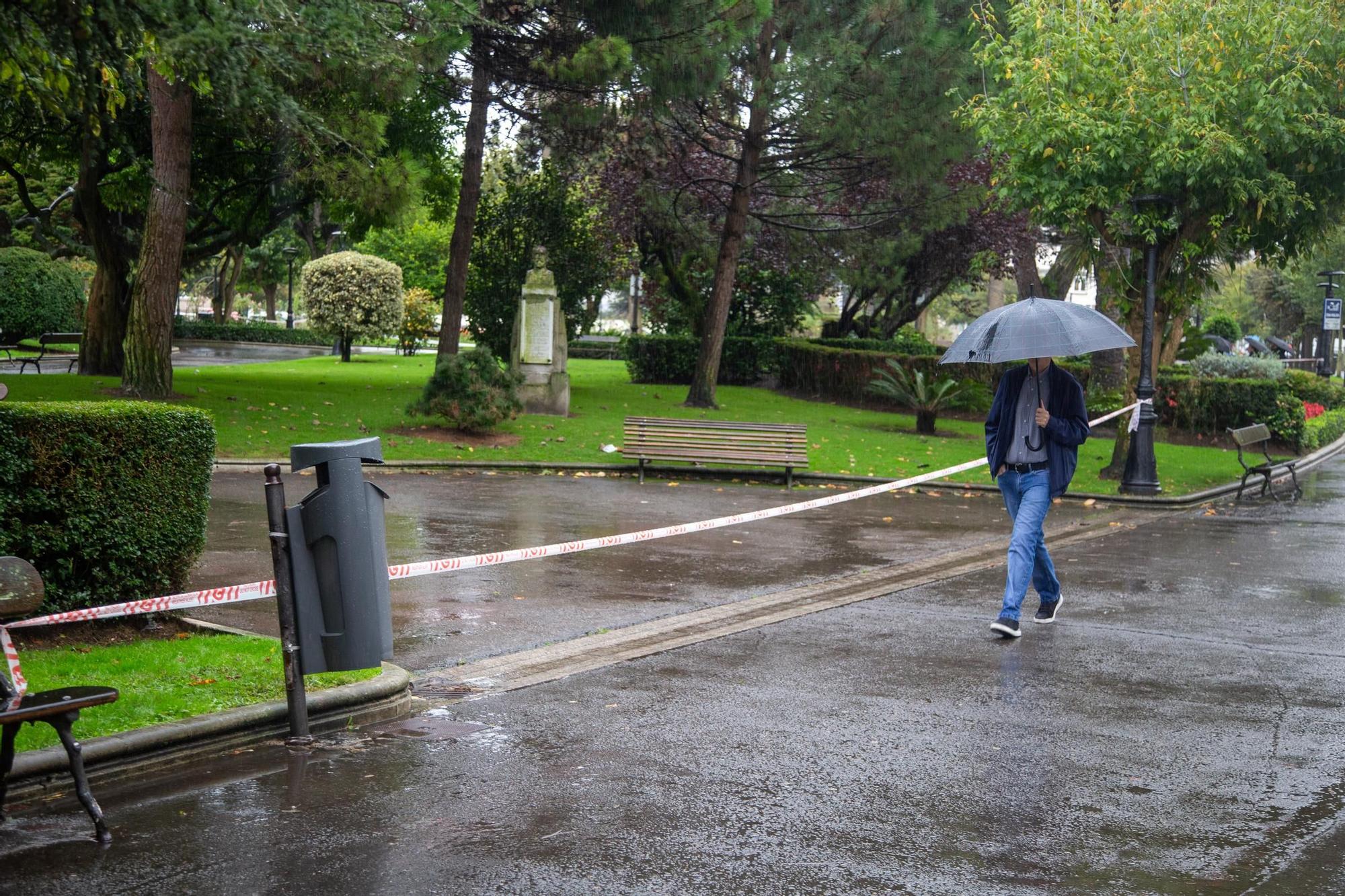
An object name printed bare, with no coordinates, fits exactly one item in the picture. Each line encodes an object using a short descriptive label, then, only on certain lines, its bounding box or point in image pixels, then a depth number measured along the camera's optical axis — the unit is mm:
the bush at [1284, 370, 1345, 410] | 28672
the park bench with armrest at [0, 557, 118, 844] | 4762
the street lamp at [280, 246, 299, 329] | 57344
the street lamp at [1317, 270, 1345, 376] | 36281
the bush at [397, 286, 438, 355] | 44906
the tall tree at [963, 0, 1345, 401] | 15953
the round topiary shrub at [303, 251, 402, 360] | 40750
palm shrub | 24281
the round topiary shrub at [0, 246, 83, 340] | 37844
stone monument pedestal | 23484
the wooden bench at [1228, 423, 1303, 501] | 17281
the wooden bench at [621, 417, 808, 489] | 17312
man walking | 8758
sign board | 36188
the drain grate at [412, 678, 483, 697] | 7176
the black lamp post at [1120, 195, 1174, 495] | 17125
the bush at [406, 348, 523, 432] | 19609
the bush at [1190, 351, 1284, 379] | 27422
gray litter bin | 6348
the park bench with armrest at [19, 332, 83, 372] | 27841
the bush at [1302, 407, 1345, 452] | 24828
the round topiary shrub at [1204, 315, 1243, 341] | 50250
